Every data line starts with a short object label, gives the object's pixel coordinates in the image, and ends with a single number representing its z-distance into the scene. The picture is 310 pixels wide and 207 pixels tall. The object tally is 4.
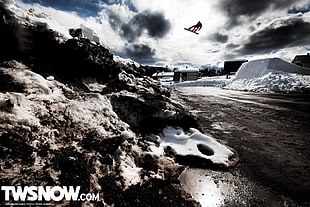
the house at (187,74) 44.82
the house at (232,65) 47.12
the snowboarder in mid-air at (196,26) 13.71
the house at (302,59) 39.09
